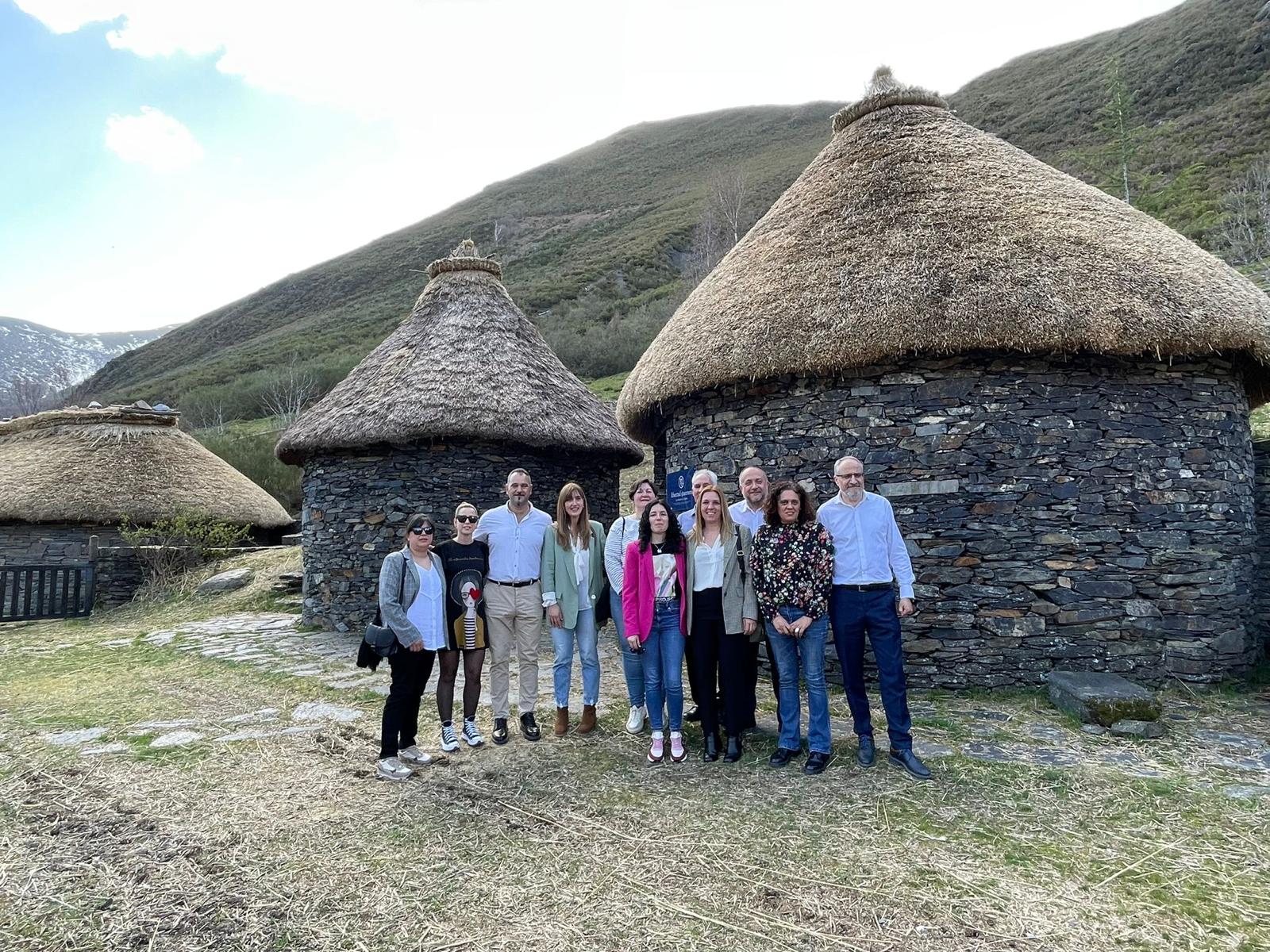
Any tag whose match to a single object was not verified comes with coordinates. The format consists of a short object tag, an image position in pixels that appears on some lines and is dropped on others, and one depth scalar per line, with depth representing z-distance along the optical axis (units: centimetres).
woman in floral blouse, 421
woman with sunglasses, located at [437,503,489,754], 452
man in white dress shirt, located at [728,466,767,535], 471
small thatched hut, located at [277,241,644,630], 947
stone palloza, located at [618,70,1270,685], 577
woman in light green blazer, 481
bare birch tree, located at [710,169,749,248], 3606
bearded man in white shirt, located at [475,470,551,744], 478
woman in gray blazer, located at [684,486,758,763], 438
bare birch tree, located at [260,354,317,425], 3450
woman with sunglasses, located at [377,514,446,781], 413
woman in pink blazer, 438
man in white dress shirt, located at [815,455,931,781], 425
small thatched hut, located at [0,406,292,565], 1382
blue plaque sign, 746
